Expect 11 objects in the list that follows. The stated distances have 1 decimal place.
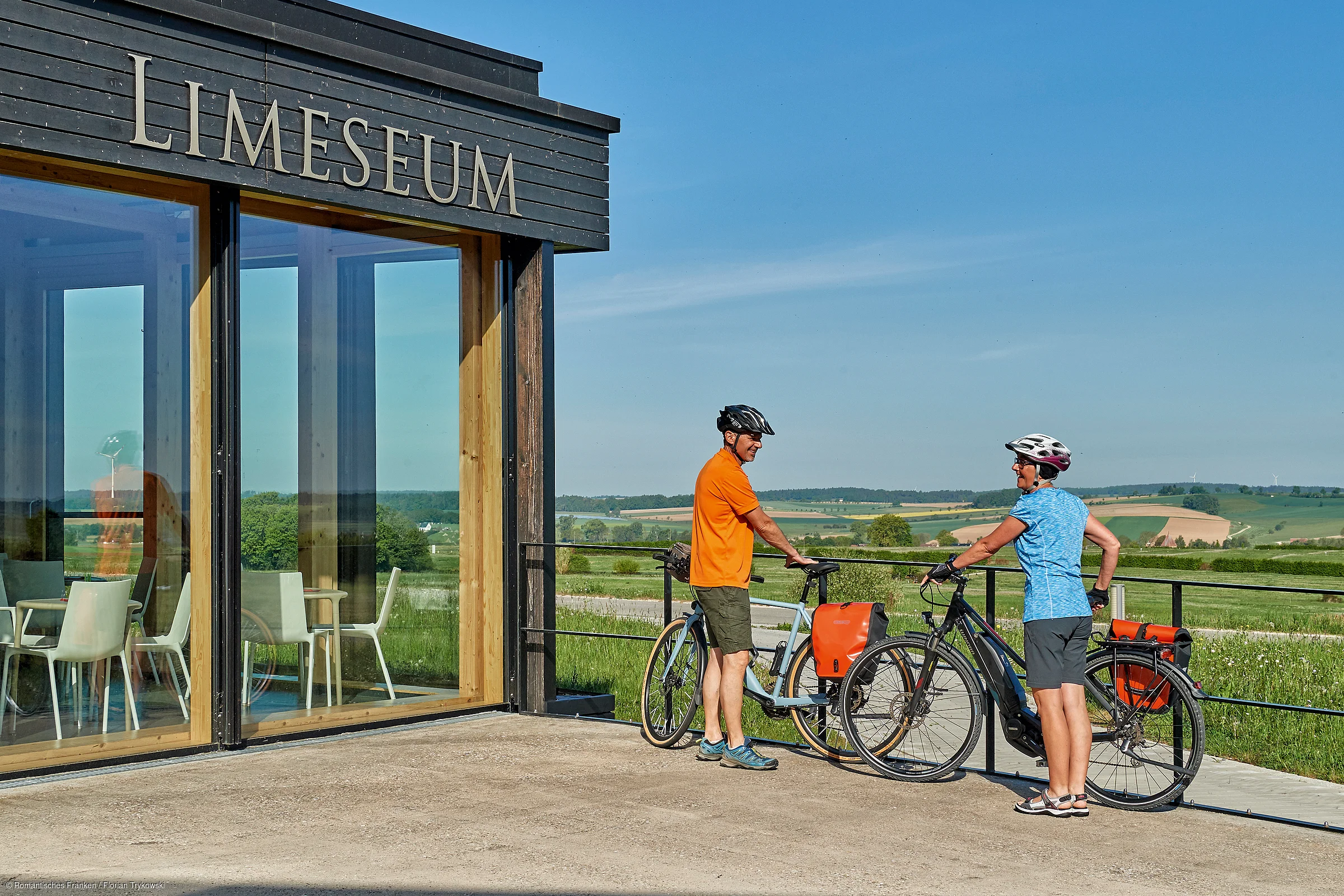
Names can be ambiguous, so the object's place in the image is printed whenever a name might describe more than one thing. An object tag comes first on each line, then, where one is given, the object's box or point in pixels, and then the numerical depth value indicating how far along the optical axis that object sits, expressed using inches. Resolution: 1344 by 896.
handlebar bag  278.5
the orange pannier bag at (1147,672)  225.8
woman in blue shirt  220.4
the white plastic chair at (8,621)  253.9
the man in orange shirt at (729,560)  257.8
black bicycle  226.1
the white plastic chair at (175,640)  267.1
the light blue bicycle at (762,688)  268.4
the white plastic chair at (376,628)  304.6
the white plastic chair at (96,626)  263.4
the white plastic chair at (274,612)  281.9
